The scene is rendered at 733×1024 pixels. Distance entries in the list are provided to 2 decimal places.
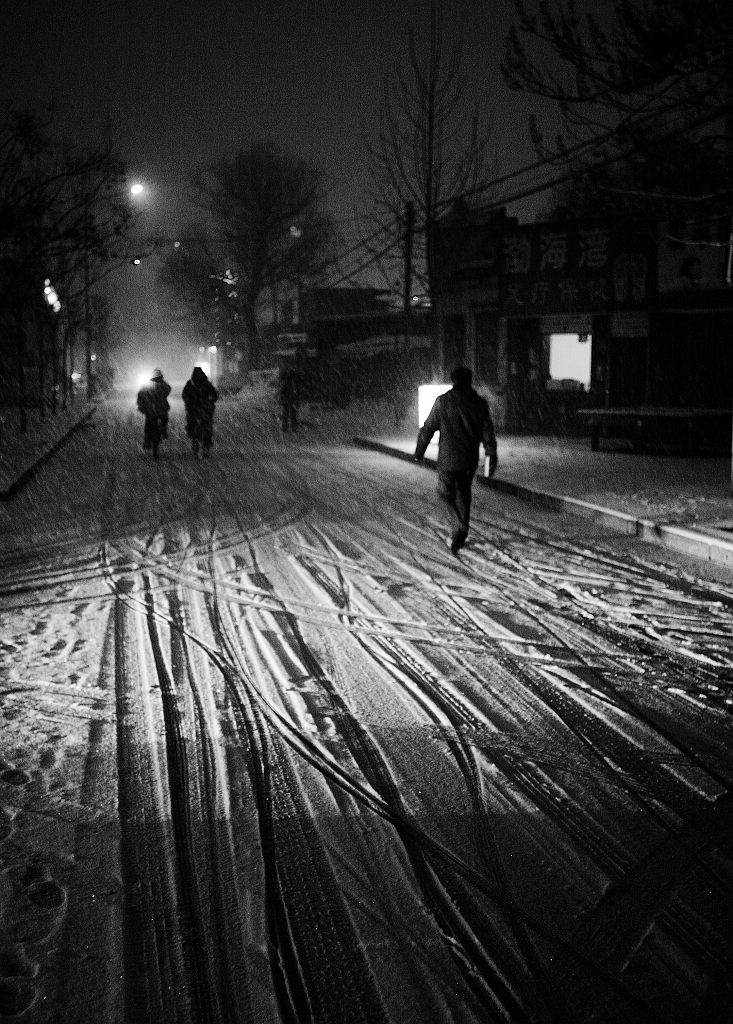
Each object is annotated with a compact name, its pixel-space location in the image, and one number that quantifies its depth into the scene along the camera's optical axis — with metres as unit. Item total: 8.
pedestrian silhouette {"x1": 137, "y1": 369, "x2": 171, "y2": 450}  21.58
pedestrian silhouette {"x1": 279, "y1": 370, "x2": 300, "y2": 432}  32.06
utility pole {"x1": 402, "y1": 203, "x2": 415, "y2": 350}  33.25
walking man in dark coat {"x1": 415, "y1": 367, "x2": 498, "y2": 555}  10.56
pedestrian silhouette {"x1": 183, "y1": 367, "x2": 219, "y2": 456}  20.97
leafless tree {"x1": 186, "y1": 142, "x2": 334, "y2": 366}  77.88
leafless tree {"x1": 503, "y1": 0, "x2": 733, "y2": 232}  11.10
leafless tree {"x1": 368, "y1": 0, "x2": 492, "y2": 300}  33.33
